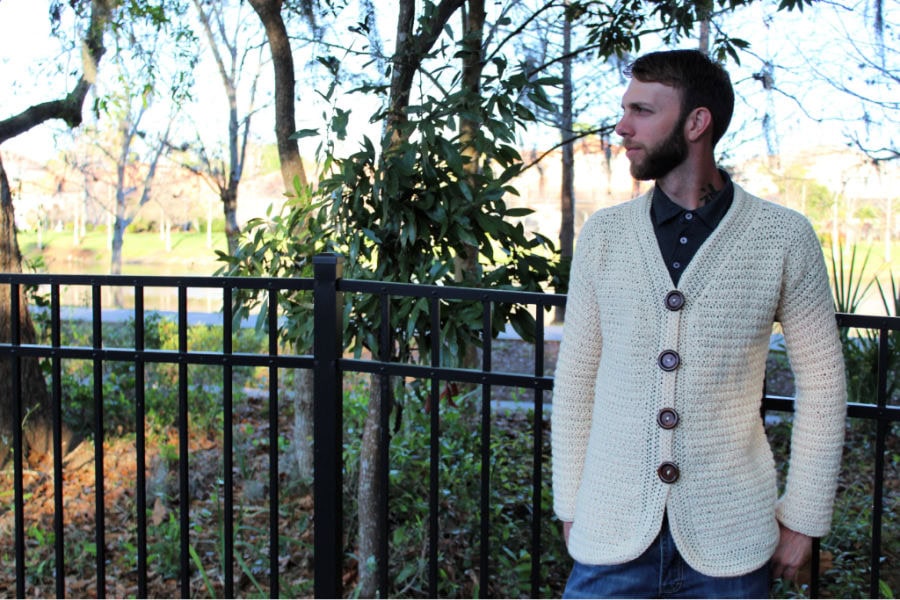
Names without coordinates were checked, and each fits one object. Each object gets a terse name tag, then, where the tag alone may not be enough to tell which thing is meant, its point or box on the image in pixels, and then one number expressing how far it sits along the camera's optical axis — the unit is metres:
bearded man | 1.51
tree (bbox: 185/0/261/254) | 10.83
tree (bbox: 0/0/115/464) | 5.77
